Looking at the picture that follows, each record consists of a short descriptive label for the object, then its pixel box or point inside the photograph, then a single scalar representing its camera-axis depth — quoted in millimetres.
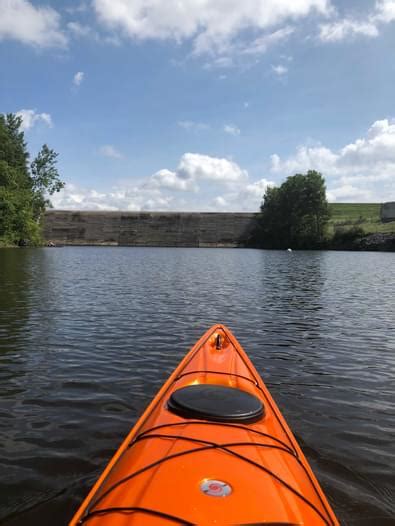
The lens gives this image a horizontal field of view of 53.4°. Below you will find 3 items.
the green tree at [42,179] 67375
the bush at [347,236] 69875
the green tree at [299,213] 74188
